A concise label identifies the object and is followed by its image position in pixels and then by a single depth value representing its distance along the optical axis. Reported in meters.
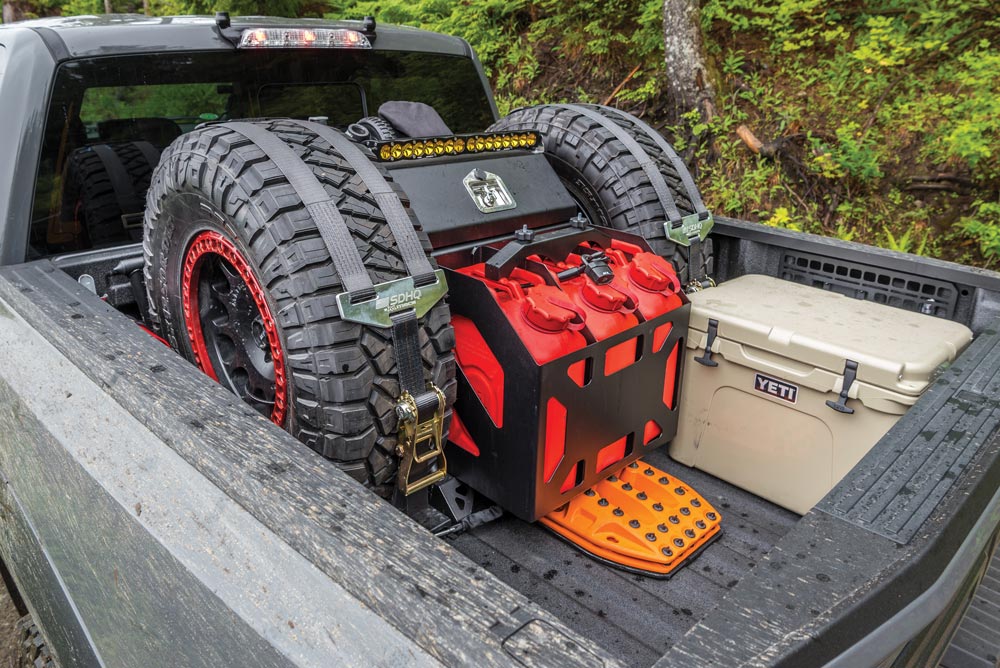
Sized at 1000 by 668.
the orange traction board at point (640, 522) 2.04
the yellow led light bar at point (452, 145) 2.19
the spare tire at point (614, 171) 2.63
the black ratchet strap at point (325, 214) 1.70
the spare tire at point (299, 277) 1.69
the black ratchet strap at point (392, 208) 1.79
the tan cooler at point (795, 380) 2.05
